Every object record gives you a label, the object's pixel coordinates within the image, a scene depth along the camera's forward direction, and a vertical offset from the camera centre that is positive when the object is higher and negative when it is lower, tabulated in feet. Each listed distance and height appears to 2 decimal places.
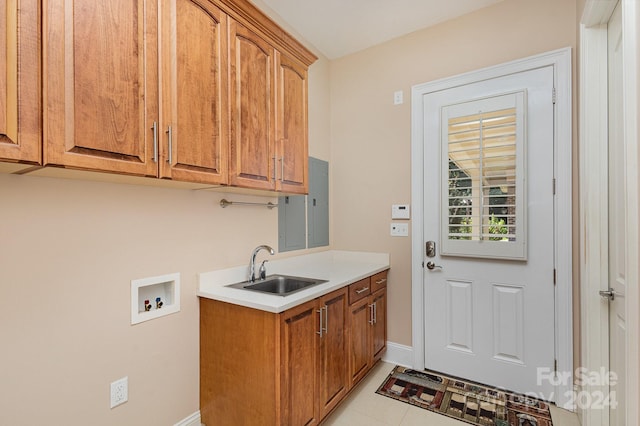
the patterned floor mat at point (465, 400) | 6.45 -4.28
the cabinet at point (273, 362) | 5.04 -2.68
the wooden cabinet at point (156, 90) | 3.22 +1.67
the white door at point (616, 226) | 4.66 -0.23
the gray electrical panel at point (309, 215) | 8.33 -0.08
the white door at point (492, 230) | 7.00 -0.45
